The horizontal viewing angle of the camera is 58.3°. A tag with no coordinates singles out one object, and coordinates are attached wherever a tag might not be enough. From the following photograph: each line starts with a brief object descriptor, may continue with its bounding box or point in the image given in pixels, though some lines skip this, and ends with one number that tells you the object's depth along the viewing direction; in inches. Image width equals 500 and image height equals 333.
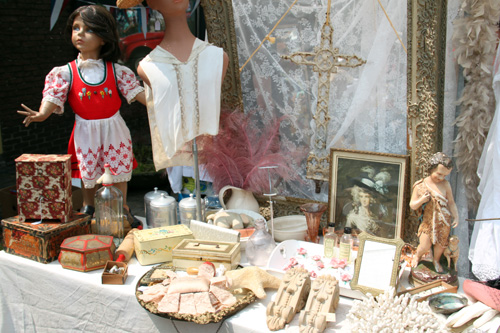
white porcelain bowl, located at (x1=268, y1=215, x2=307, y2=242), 81.4
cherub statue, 63.6
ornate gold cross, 83.6
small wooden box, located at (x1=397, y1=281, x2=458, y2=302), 60.4
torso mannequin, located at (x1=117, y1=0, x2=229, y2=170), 74.5
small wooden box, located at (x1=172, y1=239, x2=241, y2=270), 69.0
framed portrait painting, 76.9
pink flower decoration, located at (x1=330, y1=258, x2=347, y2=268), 69.1
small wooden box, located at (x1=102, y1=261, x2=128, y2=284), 67.9
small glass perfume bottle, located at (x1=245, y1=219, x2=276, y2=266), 71.8
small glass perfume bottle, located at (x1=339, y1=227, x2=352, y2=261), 71.0
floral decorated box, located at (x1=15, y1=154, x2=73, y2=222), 75.3
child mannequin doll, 83.3
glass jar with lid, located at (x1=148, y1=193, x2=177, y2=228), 82.4
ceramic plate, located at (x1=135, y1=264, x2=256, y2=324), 57.3
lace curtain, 81.0
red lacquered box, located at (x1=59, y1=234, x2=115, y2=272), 71.5
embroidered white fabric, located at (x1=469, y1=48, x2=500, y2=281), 75.4
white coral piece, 48.9
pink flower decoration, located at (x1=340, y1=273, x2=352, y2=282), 65.1
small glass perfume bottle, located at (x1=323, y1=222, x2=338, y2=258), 72.3
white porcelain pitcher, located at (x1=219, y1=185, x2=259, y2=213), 88.9
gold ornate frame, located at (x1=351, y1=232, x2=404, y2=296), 61.0
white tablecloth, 60.5
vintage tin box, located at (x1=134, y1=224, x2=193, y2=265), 73.2
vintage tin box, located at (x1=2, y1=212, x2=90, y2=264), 74.1
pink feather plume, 88.1
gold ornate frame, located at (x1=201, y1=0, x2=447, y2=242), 71.0
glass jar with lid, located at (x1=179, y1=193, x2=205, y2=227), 83.2
